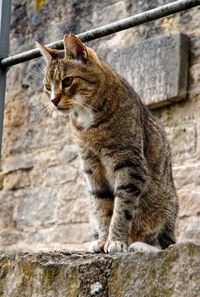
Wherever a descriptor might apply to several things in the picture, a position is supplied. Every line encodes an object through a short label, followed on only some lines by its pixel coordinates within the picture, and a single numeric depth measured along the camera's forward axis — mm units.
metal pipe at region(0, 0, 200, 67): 2939
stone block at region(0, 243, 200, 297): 2199
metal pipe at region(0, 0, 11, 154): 3373
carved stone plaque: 5770
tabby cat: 3436
